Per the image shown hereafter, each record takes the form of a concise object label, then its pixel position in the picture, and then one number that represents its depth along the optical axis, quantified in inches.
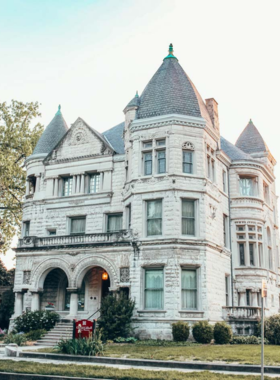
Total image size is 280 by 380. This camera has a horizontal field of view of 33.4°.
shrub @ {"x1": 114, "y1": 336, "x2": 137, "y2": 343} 952.3
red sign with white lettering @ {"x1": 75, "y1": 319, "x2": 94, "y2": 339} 818.2
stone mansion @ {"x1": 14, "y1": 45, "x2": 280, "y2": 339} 1053.8
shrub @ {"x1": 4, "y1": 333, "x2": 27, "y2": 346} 939.3
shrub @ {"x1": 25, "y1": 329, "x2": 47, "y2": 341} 993.4
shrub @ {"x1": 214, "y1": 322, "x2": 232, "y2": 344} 976.9
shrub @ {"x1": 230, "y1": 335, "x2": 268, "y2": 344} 995.3
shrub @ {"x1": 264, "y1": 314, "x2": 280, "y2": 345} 986.7
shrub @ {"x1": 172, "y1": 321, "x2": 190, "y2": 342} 954.0
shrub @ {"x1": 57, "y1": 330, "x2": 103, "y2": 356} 729.0
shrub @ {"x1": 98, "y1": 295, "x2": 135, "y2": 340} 967.6
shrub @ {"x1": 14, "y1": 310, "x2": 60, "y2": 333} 1060.5
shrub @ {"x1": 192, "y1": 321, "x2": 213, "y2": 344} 962.1
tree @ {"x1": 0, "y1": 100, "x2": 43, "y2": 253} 1739.7
